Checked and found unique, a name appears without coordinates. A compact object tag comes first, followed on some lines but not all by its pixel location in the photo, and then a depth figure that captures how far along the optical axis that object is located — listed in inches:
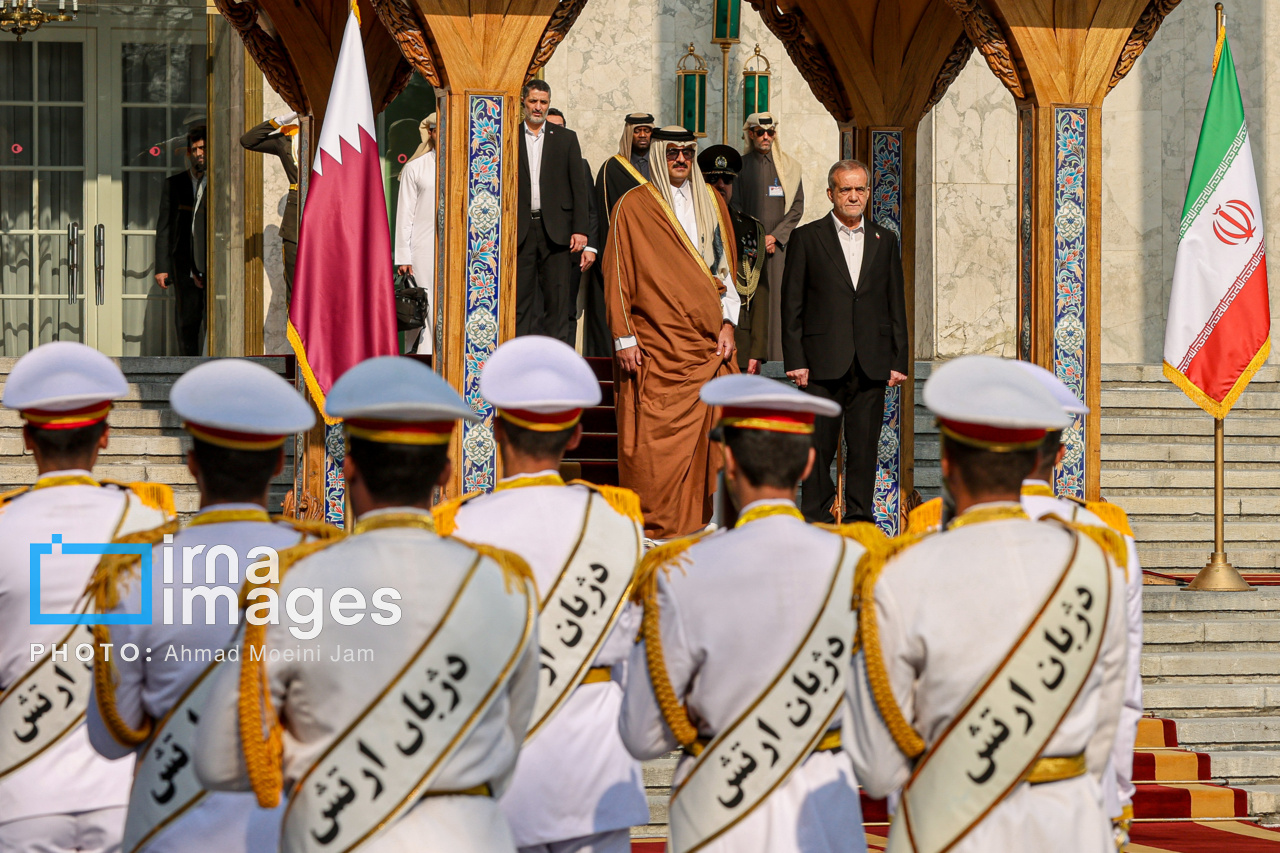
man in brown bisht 700.0
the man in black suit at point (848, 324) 708.7
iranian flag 719.7
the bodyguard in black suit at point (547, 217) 805.2
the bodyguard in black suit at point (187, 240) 1051.9
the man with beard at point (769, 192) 908.0
